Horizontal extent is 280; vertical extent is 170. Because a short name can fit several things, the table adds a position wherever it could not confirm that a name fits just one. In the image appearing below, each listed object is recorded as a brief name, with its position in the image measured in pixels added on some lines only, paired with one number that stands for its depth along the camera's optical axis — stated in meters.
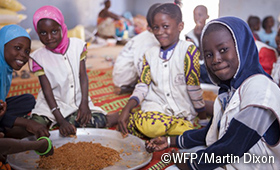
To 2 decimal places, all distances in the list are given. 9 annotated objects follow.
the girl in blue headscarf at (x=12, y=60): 1.86
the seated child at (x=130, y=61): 2.88
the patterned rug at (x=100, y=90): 2.84
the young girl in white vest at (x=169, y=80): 2.06
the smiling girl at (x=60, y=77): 2.06
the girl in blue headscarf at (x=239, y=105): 1.19
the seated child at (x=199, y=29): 2.19
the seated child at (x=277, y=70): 2.52
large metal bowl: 1.55
